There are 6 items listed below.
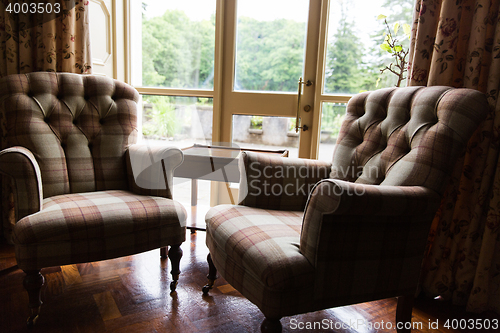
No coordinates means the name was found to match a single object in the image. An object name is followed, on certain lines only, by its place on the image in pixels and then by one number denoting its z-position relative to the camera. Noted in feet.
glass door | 7.77
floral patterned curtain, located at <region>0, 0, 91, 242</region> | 6.45
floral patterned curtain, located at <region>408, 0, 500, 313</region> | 4.81
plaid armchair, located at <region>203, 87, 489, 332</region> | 3.32
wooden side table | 6.35
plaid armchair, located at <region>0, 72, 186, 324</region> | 4.19
